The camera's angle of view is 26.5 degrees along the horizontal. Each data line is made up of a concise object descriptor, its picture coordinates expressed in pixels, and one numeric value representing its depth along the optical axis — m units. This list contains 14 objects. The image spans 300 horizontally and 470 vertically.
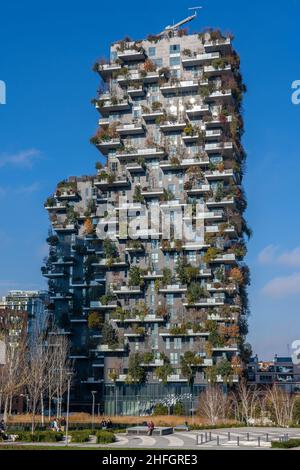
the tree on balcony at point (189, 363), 69.44
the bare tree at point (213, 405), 60.21
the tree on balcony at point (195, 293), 70.75
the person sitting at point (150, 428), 41.81
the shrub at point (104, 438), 34.53
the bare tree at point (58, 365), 60.62
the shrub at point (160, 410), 69.19
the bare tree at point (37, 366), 54.88
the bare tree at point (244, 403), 61.50
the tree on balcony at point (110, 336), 73.31
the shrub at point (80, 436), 35.72
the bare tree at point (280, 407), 60.27
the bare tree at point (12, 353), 51.59
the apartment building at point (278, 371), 117.50
